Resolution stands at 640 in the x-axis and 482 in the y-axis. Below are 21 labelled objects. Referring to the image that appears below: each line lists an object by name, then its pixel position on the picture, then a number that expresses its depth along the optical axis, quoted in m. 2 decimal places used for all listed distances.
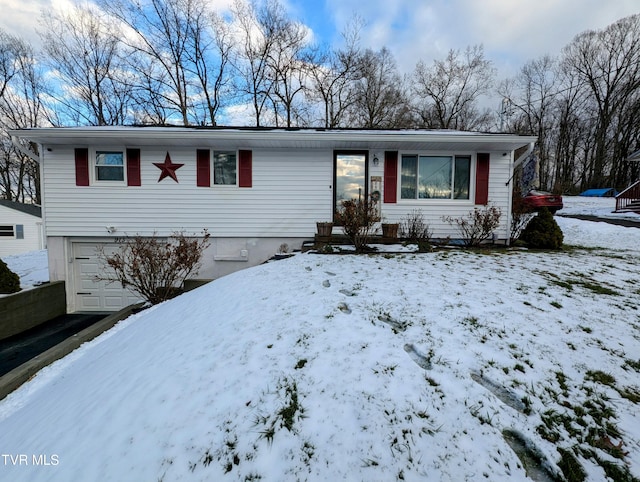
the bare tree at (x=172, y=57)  17.17
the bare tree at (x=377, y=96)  20.53
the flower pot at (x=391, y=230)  7.73
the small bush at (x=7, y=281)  6.82
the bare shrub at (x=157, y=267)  5.96
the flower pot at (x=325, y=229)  7.76
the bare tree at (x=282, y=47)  18.92
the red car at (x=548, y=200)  14.54
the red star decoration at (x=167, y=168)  8.04
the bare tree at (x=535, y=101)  31.53
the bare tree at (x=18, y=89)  20.14
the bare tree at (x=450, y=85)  24.84
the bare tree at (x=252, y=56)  18.75
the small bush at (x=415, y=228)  8.02
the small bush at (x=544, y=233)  7.77
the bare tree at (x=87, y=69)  16.78
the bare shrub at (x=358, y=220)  6.90
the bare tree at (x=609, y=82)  26.47
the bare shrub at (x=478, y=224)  7.74
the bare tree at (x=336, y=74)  19.62
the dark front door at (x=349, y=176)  8.44
